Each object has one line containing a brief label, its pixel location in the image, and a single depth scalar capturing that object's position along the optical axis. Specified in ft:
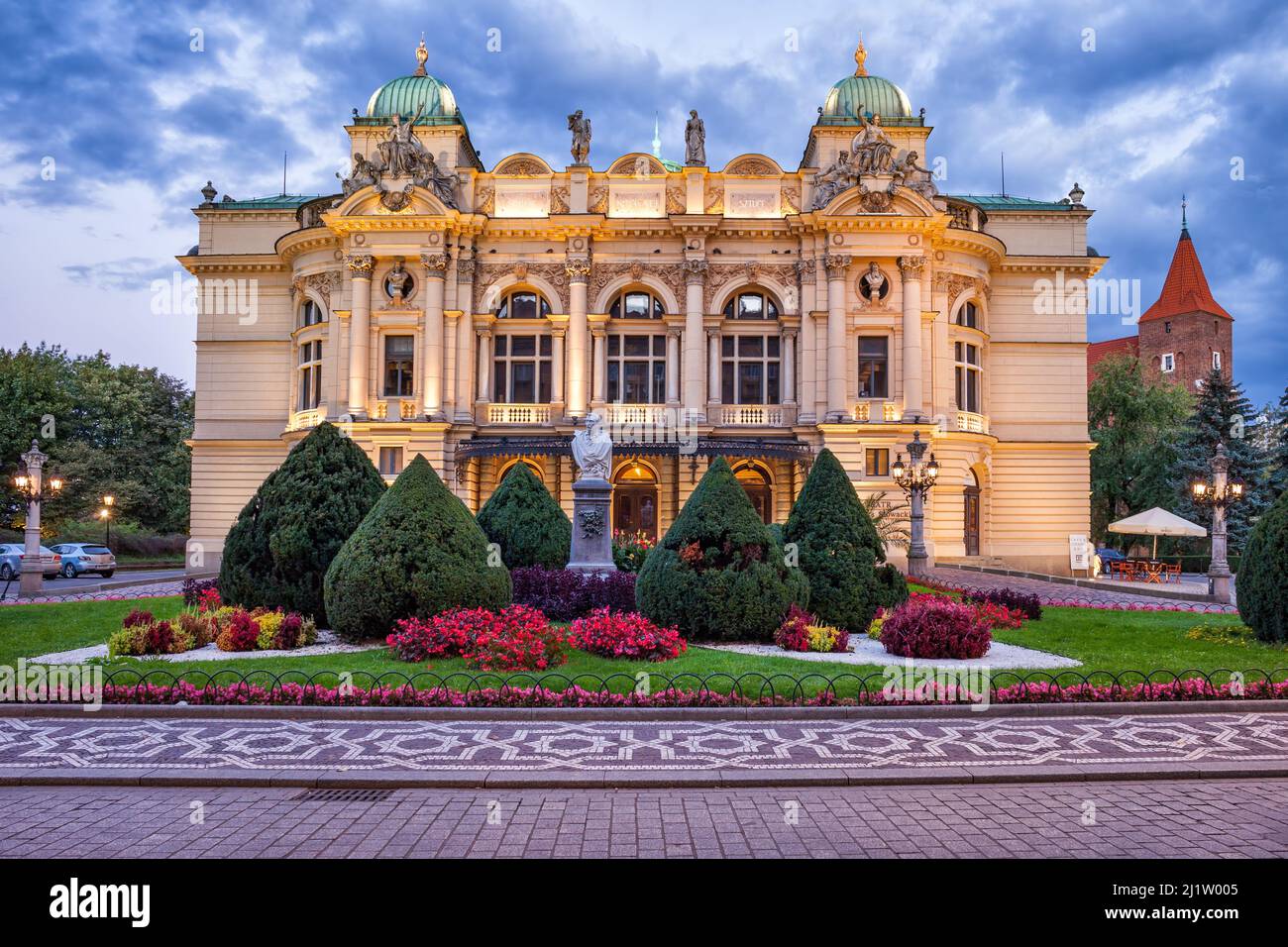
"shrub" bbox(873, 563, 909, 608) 50.52
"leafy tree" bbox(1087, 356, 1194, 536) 162.81
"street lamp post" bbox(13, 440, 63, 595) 81.82
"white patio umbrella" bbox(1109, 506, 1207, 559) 109.19
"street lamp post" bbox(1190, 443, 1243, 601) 78.12
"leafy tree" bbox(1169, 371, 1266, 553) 135.44
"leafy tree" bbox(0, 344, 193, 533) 148.46
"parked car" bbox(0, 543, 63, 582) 103.81
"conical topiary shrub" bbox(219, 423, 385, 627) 48.65
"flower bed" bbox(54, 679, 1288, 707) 31.30
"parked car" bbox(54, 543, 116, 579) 114.01
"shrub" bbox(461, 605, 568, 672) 37.42
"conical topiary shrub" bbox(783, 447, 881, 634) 49.06
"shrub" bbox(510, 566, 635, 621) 54.29
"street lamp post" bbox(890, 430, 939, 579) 89.04
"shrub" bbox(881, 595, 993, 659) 42.04
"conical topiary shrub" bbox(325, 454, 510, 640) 43.37
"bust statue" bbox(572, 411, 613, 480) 63.36
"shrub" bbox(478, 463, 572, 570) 64.95
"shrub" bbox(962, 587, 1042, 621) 58.54
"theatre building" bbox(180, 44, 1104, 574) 115.14
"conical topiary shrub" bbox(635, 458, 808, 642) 45.37
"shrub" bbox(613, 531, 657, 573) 69.10
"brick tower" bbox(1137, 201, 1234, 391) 236.22
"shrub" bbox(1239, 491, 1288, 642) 44.21
